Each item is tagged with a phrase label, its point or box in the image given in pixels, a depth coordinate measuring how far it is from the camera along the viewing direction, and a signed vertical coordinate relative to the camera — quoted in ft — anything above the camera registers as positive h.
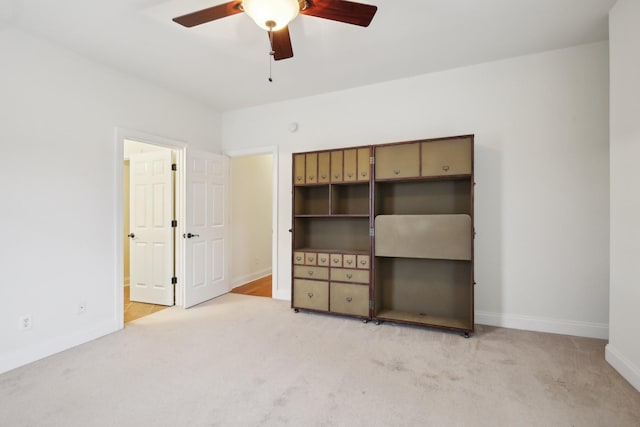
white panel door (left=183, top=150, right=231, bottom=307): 13.01 -0.71
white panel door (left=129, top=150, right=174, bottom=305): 13.17 -0.72
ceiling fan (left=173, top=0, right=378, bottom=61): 5.80 +4.00
